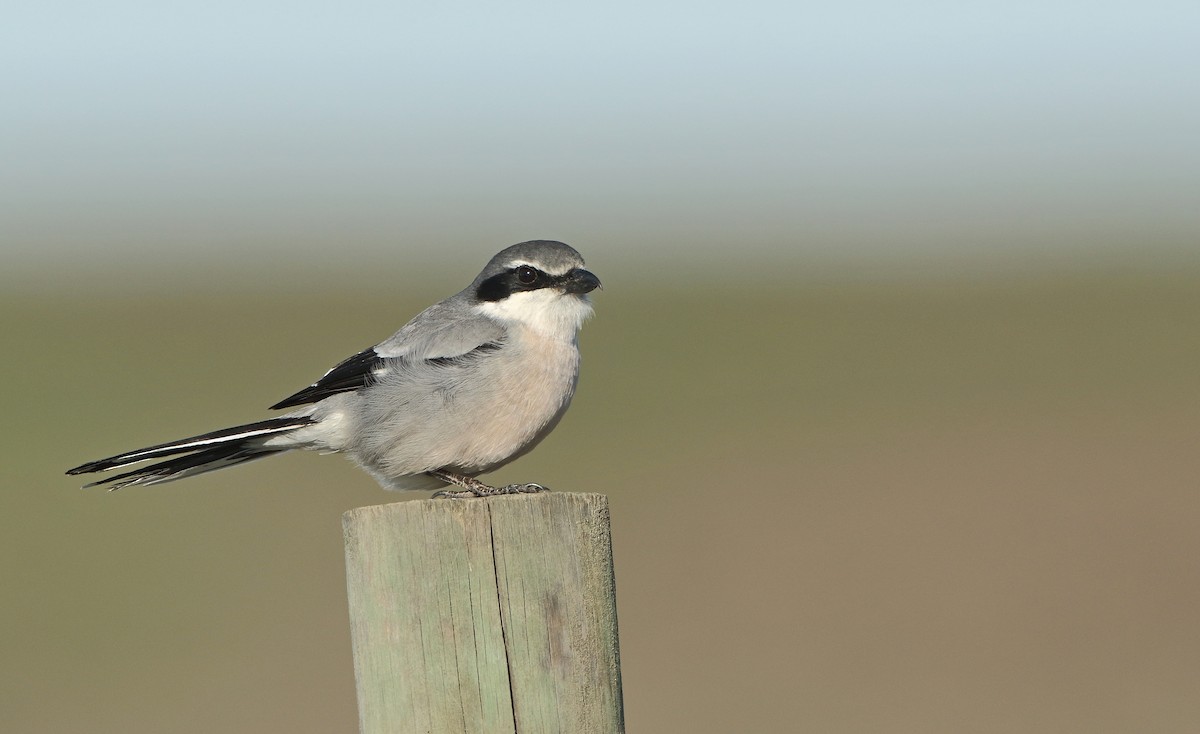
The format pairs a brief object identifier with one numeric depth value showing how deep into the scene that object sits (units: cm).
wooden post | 681
